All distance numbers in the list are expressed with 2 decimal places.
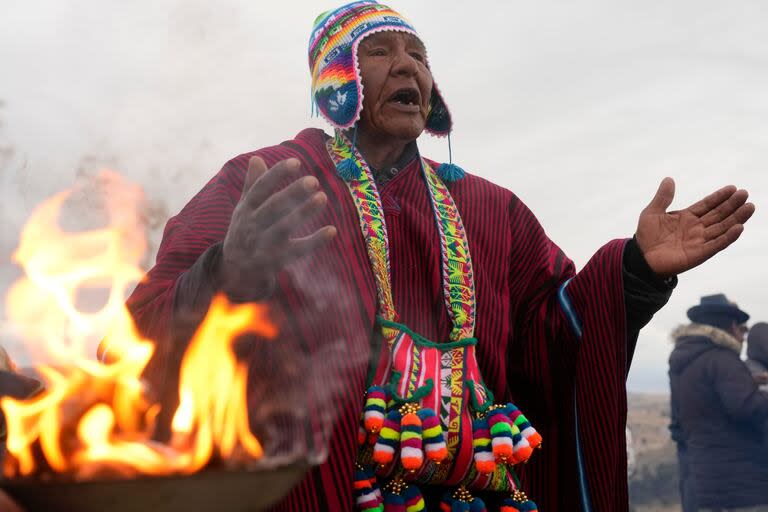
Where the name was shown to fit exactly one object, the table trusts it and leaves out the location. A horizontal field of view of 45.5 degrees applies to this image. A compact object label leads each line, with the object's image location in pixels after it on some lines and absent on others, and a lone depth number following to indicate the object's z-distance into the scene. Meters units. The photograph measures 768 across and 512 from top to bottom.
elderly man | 2.89
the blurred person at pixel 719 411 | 6.59
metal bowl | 1.55
